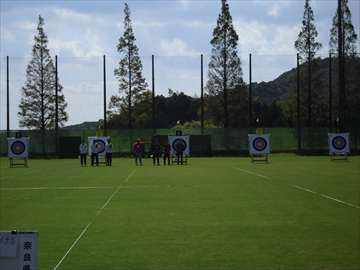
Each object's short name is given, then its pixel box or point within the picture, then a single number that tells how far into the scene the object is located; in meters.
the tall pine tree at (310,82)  67.94
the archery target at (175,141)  45.94
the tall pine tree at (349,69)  72.75
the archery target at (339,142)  43.62
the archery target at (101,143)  47.19
